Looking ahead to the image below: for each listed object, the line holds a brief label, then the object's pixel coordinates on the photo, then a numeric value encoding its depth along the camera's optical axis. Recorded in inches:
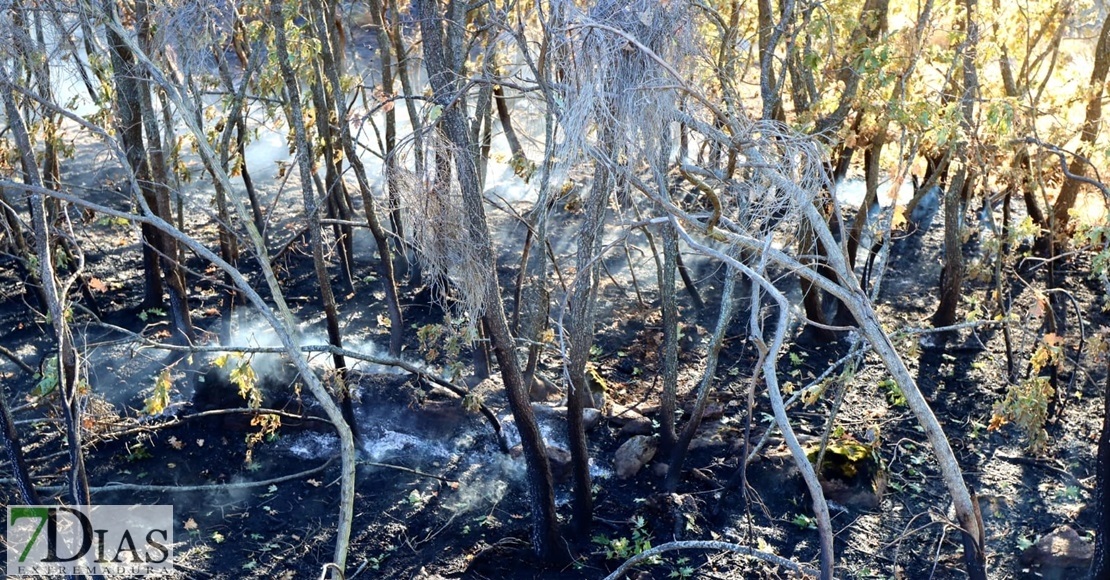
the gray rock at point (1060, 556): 327.6
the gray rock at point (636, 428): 403.5
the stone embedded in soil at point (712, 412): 412.5
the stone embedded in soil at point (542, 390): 423.2
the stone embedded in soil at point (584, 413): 404.8
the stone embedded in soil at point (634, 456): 382.0
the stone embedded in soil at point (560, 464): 382.3
